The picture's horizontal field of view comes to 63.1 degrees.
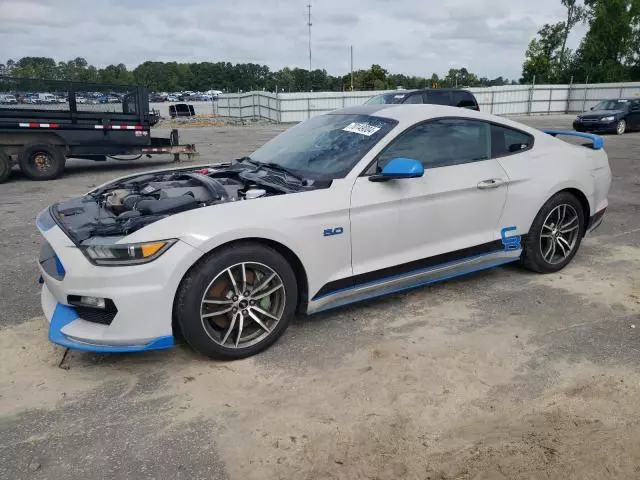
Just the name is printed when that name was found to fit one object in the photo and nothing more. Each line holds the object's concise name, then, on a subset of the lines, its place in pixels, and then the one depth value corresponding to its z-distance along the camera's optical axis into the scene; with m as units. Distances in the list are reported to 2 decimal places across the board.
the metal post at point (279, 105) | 29.34
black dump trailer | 10.46
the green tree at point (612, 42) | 49.44
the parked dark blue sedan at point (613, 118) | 19.55
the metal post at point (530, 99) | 34.34
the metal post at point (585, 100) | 34.47
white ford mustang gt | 2.93
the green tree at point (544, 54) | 60.12
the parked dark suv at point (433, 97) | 13.48
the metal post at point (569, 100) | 35.03
